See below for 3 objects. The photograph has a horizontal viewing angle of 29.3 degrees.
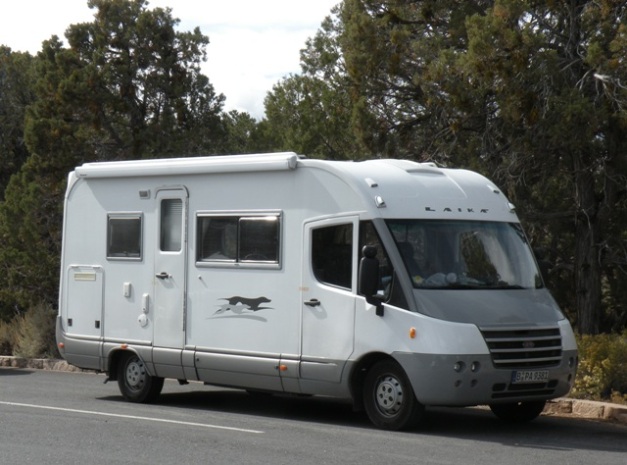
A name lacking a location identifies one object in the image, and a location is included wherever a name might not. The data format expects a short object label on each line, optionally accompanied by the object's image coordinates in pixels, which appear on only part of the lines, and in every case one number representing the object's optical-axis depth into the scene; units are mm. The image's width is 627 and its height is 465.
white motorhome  11930
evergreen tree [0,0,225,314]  24250
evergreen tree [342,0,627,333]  16281
